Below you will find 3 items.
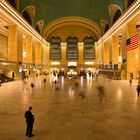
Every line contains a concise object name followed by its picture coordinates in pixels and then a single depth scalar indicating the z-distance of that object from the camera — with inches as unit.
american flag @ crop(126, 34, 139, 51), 591.9
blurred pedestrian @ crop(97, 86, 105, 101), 328.9
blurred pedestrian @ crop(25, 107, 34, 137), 161.3
